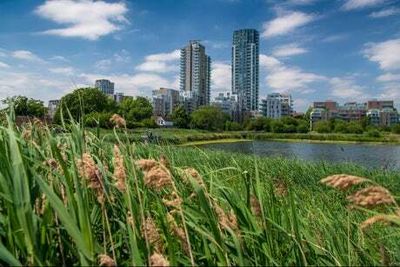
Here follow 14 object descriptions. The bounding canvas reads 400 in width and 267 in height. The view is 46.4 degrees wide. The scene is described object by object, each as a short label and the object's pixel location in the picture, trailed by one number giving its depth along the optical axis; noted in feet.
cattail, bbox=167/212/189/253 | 5.56
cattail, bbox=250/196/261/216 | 6.41
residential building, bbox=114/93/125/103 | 441.52
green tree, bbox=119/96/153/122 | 282.09
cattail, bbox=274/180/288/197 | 11.28
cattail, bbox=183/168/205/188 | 5.96
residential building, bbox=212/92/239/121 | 579.44
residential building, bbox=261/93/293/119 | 629.51
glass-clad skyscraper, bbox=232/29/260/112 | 628.03
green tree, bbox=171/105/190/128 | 355.15
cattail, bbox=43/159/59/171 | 6.65
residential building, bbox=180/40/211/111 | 610.24
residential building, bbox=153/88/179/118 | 571.60
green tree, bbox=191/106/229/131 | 374.63
